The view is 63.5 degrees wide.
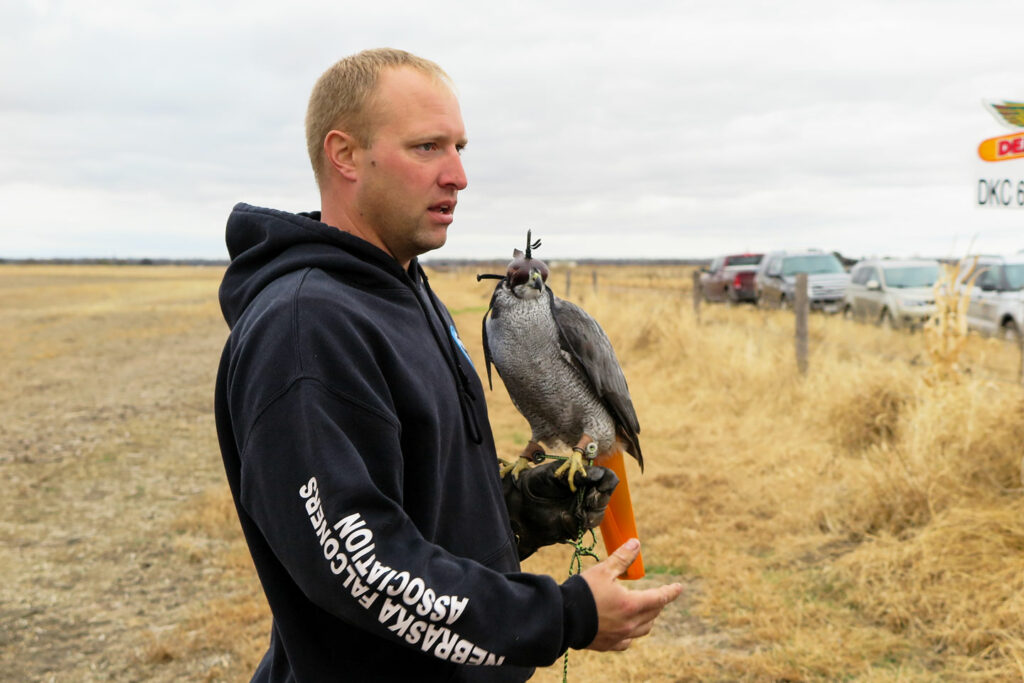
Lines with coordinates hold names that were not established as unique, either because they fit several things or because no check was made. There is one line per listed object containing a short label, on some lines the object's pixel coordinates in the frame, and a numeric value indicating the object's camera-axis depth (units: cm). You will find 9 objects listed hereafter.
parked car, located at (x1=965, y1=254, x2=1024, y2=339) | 1228
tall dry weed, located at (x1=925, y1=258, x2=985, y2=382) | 630
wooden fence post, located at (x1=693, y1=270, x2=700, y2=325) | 1474
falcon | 248
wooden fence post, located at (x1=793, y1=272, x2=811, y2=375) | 961
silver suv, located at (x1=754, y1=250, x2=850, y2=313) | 1983
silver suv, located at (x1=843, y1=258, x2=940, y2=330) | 1497
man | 140
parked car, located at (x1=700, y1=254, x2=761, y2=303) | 2369
